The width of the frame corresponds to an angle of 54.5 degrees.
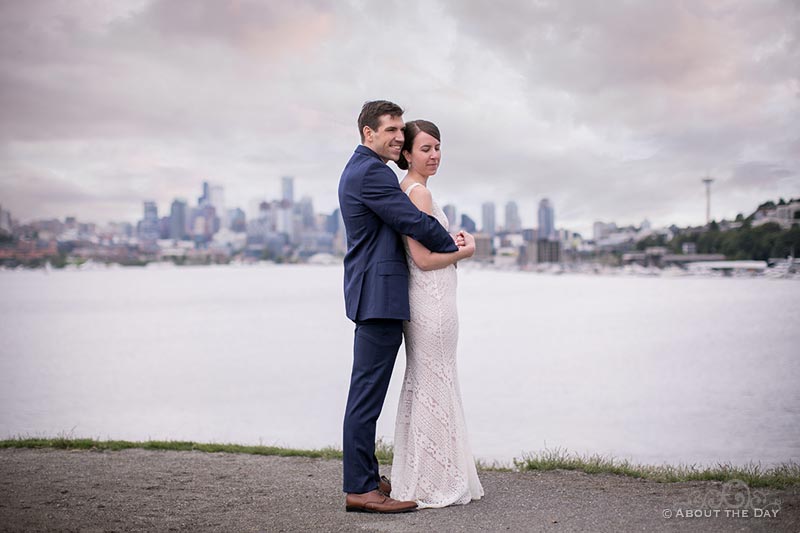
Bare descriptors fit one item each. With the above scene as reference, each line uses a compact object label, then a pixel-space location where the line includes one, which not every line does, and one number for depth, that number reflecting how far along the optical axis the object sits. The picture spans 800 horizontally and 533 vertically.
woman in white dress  5.41
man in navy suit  5.20
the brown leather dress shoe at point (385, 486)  5.64
